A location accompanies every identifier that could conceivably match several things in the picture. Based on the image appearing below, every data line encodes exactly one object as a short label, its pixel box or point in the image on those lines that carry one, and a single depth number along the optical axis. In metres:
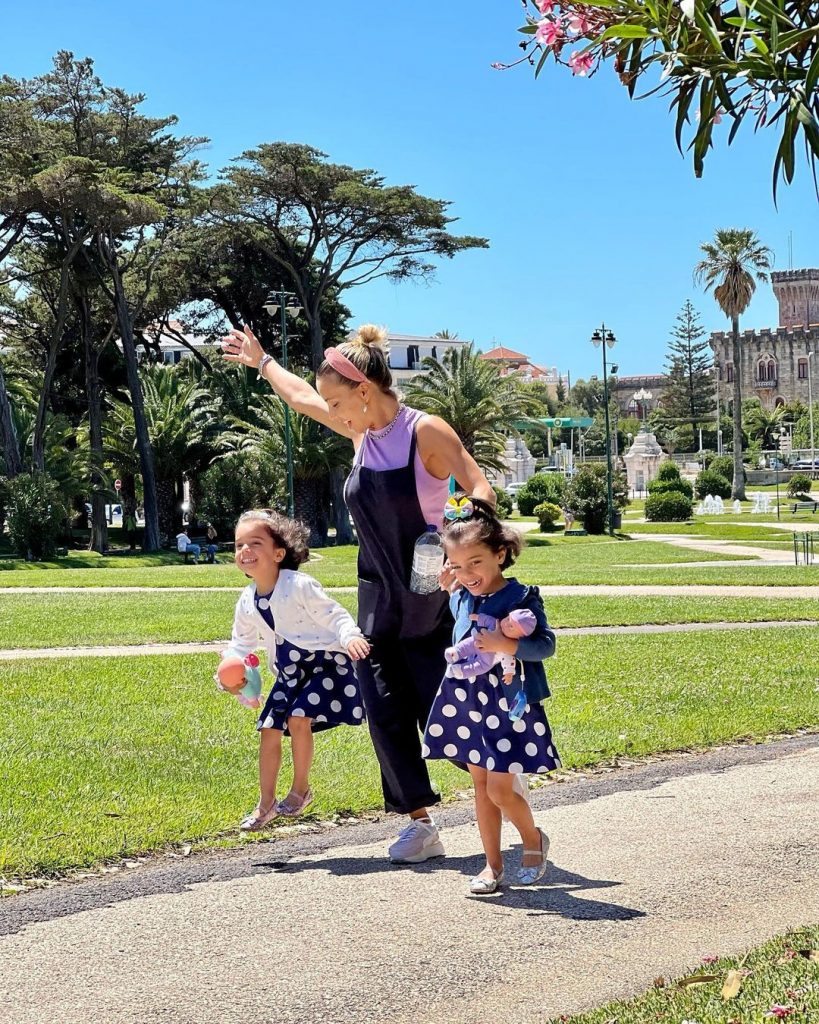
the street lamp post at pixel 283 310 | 34.03
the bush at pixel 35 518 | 31.50
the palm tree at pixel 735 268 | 69.88
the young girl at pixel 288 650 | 5.14
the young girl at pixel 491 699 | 4.26
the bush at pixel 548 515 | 41.91
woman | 4.63
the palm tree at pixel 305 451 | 43.31
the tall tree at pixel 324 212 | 44.00
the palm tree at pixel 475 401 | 41.41
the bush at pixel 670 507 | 46.25
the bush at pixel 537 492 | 54.44
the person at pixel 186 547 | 33.31
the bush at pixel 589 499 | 40.59
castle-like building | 118.25
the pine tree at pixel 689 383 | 112.00
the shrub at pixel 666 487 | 48.88
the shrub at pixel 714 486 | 66.19
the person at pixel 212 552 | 34.19
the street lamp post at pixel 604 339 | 43.56
